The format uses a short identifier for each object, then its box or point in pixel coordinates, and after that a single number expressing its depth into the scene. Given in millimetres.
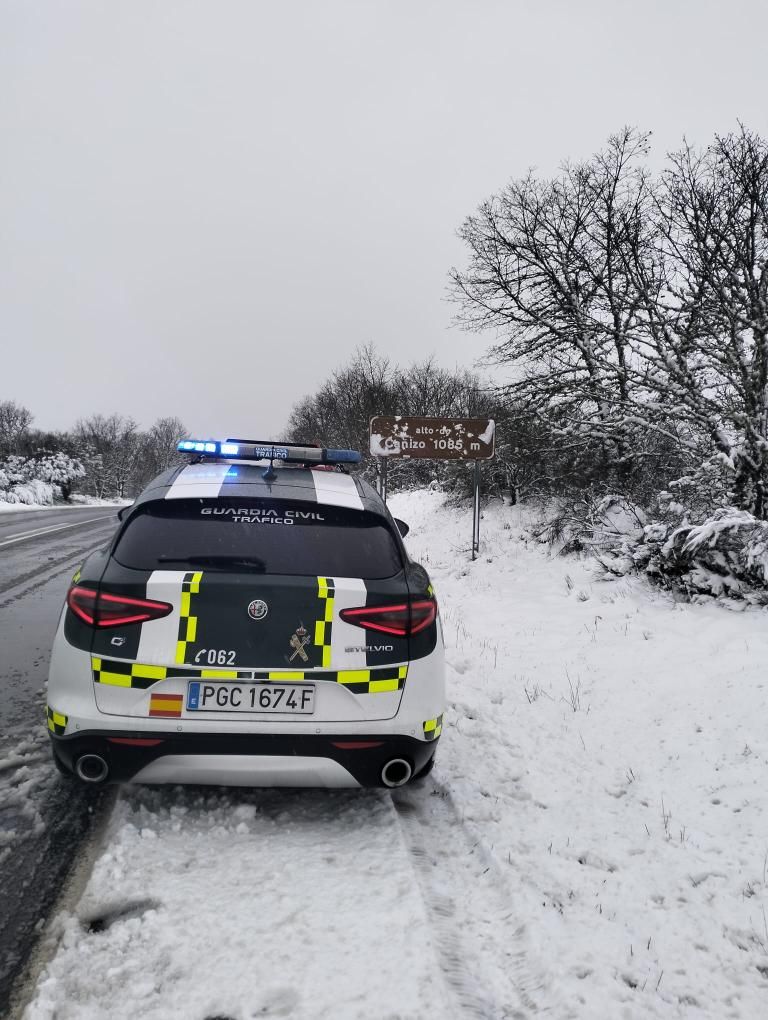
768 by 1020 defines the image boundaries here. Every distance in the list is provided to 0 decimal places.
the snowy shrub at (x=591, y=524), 8406
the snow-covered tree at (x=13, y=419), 81562
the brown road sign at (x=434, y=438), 11469
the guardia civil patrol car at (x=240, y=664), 2650
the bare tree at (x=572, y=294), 11141
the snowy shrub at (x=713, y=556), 5949
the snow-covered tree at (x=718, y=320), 7414
